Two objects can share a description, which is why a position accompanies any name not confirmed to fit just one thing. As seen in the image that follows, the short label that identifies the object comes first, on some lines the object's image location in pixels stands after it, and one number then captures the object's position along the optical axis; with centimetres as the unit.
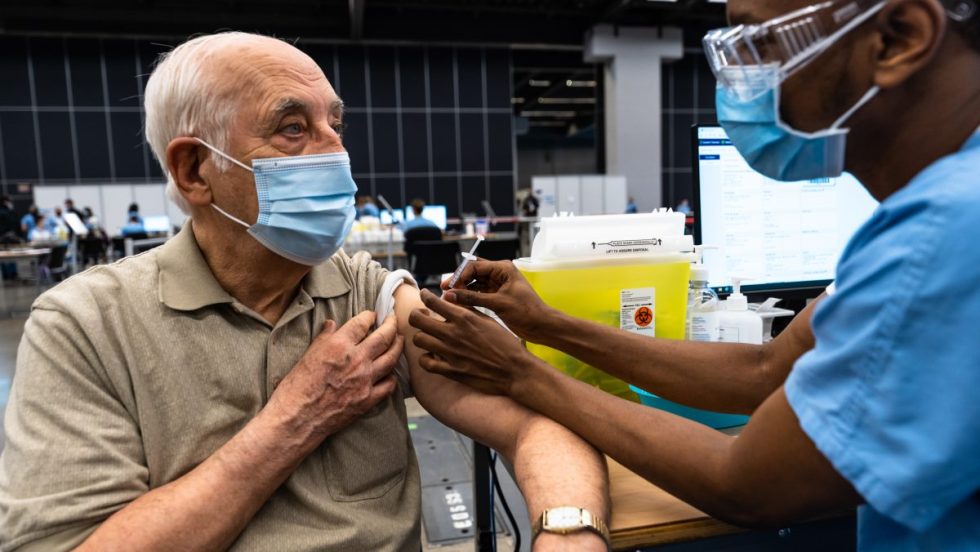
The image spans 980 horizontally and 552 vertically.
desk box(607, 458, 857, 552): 79
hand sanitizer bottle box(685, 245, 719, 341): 128
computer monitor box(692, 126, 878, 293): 148
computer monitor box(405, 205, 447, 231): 911
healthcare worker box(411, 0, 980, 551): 52
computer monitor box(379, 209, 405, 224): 765
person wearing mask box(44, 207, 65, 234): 1023
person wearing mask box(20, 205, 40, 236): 1008
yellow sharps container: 114
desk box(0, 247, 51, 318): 756
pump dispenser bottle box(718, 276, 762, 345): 126
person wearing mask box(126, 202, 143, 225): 1024
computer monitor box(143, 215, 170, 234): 1042
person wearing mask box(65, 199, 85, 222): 1035
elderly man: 84
